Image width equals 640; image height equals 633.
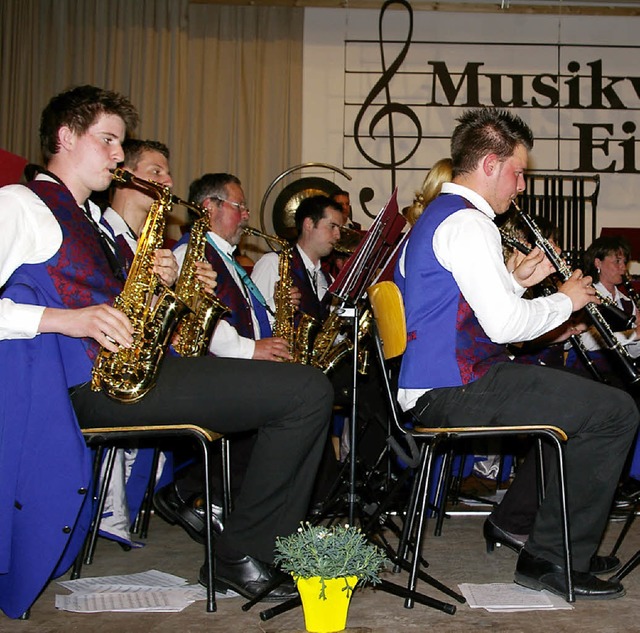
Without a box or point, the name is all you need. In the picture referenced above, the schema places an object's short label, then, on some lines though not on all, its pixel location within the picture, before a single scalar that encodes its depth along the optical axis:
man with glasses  3.39
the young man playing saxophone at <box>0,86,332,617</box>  2.36
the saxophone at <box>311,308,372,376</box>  4.19
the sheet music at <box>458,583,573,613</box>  2.49
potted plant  2.23
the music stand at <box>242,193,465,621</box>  2.84
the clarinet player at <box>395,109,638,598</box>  2.56
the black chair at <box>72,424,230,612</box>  2.46
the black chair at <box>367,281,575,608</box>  2.54
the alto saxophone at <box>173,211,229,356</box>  3.26
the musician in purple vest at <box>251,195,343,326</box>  4.91
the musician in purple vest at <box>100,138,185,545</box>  3.27
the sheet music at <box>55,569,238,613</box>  2.49
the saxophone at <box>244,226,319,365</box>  4.35
